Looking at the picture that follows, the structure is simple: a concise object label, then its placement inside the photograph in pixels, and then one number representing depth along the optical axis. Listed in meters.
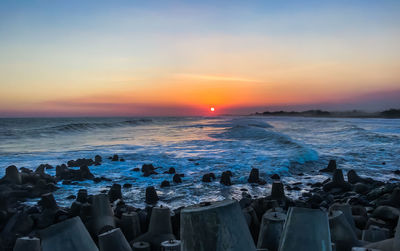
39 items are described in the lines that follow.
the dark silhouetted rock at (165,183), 11.65
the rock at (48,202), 7.45
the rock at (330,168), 14.41
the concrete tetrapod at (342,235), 4.09
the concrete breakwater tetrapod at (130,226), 5.52
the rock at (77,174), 13.03
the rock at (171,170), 14.07
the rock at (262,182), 12.02
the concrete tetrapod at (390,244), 3.40
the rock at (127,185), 11.58
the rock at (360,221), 5.96
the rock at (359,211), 6.43
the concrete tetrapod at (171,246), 3.50
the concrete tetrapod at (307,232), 2.69
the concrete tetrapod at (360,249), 2.90
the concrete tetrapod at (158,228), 5.02
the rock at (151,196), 9.62
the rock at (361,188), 10.05
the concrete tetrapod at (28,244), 3.78
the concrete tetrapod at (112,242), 3.70
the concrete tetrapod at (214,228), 2.11
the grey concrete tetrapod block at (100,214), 5.87
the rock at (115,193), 9.51
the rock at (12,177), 11.17
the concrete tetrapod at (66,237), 2.71
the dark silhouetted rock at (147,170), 13.77
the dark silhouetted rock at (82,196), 8.39
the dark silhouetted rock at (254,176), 12.18
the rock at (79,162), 16.01
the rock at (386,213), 6.30
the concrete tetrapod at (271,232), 3.73
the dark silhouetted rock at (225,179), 11.90
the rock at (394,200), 7.54
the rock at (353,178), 11.51
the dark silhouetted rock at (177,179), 12.31
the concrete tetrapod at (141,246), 4.23
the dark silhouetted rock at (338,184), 10.68
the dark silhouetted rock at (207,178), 12.36
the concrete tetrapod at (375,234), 4.50
